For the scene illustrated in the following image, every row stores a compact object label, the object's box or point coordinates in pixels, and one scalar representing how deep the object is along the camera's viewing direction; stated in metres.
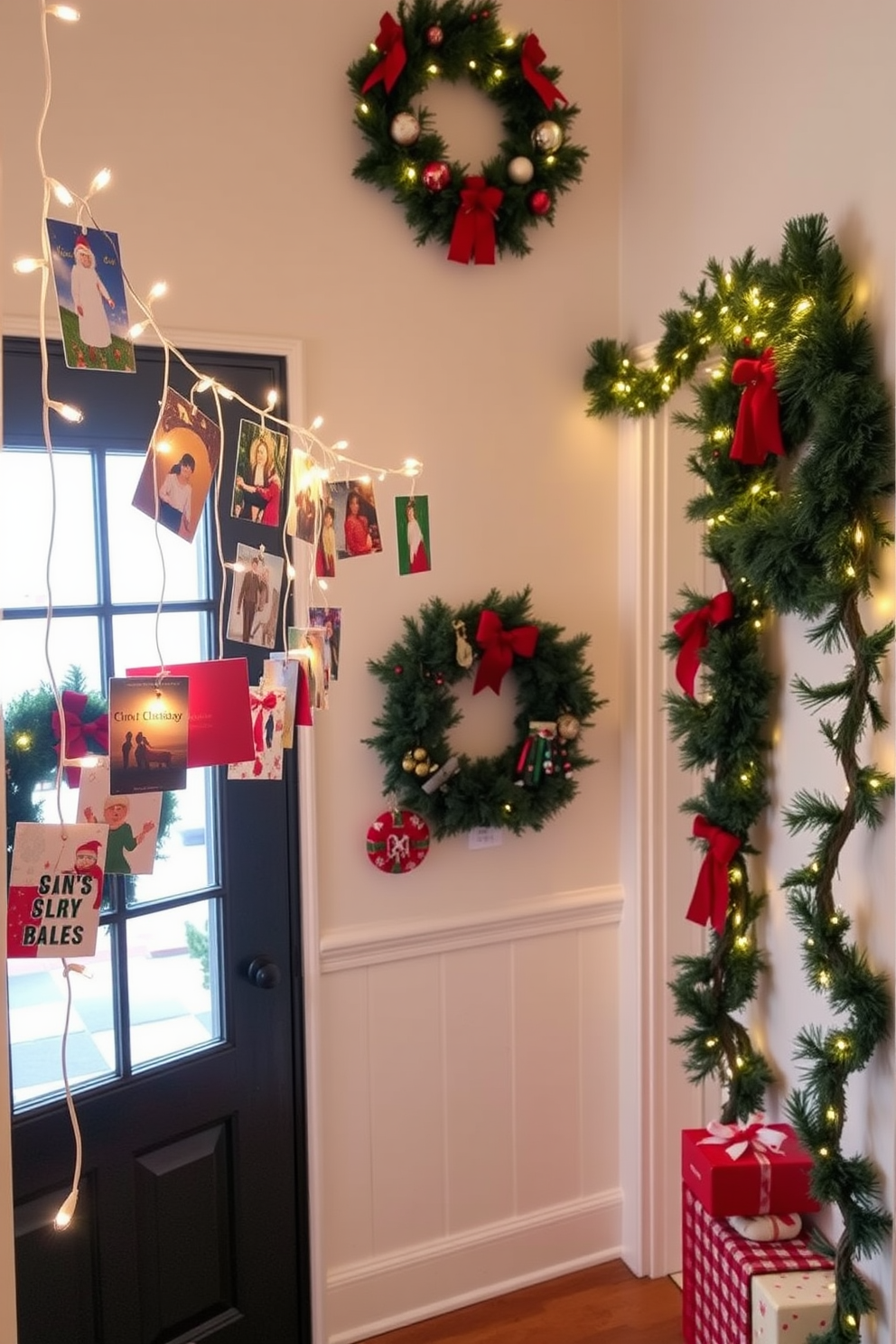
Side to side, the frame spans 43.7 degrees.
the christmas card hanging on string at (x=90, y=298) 1.12
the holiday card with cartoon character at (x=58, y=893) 1.17
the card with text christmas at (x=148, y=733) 1.23
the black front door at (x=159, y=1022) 2.13
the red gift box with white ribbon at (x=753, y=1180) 2.09
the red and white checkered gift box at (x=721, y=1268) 2.04
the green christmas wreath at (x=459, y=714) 2.44
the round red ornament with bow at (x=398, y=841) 2.47
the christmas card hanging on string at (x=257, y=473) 1.47
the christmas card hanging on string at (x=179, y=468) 1.27
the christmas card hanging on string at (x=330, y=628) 1.66
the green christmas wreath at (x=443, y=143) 2.31
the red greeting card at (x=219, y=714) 1.32
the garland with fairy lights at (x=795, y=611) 1.85
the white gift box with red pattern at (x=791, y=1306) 1.94
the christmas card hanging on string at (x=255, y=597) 1.45
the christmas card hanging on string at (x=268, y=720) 1.55
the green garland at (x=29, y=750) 1.99
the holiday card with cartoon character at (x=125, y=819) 1.28
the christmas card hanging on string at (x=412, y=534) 1.79
